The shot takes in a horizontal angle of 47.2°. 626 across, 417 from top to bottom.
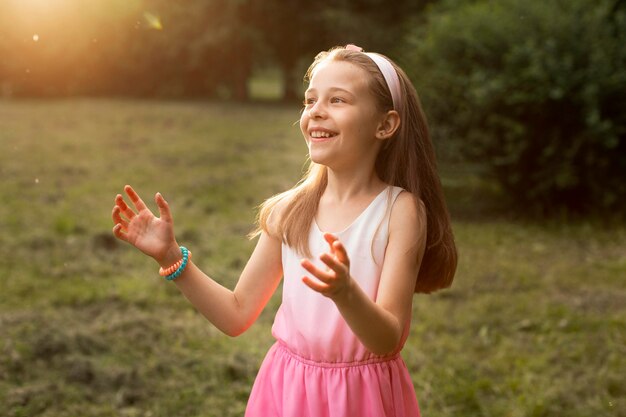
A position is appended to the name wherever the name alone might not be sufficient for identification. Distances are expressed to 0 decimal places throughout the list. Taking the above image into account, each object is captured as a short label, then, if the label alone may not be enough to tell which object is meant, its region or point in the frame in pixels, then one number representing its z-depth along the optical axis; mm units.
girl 1876
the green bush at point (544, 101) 6398
